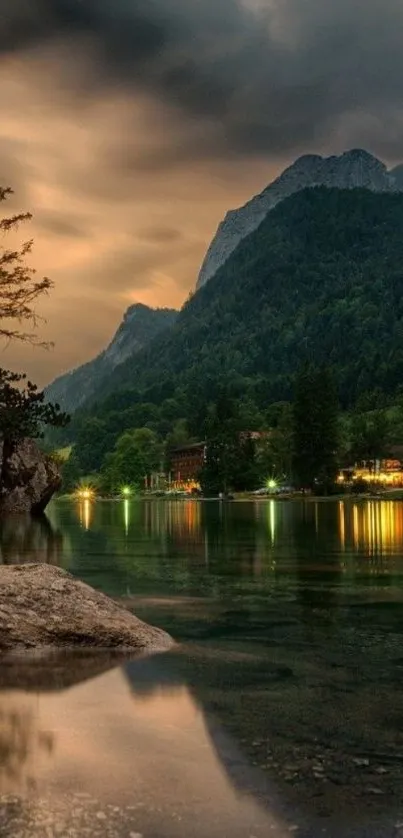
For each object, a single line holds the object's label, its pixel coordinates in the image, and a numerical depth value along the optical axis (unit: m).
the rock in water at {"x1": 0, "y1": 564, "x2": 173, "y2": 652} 13.45
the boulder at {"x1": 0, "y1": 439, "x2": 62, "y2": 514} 74.69
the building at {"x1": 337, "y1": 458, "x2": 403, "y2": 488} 183.25
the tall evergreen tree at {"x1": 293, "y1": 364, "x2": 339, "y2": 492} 159.12
